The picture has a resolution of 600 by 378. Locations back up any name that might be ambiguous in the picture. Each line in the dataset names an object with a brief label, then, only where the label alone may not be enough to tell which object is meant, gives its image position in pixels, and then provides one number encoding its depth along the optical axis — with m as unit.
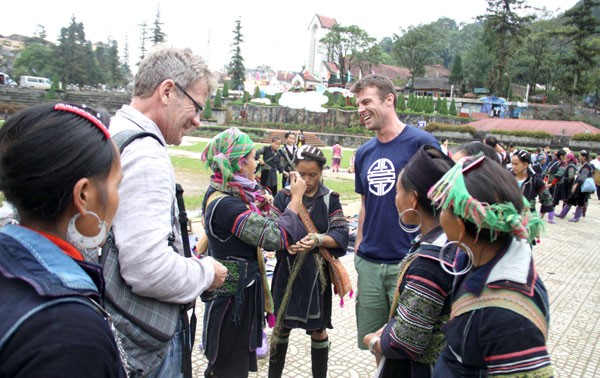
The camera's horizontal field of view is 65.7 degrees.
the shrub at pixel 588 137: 33.47
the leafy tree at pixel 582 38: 45.59
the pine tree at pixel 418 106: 48.66
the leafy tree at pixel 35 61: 75.69
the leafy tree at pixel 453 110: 48.22
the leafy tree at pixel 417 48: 68.44
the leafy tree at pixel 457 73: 66.94
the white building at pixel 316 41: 89.15
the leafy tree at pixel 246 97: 55.29
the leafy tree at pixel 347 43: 70.81
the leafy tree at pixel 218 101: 54.31
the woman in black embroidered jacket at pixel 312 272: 3.55
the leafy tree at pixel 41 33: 100.25
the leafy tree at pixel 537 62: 59.03
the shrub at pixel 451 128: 38.97
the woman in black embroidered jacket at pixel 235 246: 2.94
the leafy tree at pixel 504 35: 56.28
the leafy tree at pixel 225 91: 60.00
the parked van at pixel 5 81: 57.81
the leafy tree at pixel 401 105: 48.65
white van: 60.18
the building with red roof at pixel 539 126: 38.59
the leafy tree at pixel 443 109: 48.50
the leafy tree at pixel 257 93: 56.88
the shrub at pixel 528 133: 35.60
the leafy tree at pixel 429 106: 48.19
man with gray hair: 1.77
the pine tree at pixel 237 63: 79.56
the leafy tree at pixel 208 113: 50.40
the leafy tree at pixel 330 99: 51.84
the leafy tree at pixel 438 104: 49.20
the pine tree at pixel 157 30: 74.25
